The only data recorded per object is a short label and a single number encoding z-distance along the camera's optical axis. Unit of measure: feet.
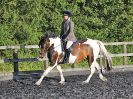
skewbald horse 60.85
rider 61.16
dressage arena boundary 67.67
